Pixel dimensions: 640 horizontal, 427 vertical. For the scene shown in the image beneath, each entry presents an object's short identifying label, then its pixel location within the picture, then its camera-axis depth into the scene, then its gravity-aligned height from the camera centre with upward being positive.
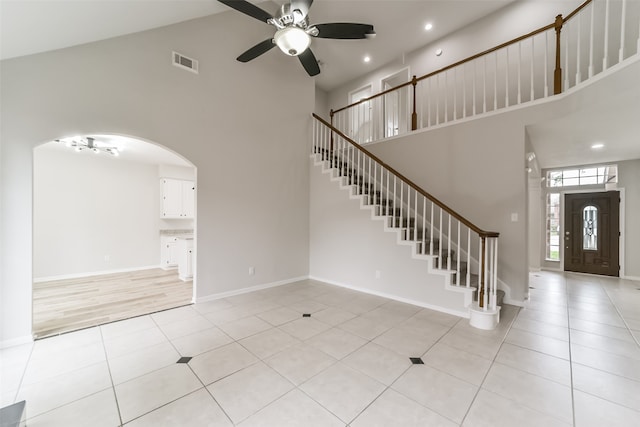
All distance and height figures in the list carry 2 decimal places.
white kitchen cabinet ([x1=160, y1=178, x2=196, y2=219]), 6.66 +0.45
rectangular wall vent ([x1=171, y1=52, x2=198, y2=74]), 3.57 +2.31
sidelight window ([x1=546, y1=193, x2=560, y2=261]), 6.78 -0.37
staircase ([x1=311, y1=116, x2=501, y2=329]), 3.21 -0.24
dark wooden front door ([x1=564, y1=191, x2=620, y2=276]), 5.86 -0.48
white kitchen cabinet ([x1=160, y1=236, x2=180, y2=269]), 6.49 -1.01
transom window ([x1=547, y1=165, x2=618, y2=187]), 6.07 +1.01
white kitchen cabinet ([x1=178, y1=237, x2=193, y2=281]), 5.21 -0.98
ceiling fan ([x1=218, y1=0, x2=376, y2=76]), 2.51 +2.12
